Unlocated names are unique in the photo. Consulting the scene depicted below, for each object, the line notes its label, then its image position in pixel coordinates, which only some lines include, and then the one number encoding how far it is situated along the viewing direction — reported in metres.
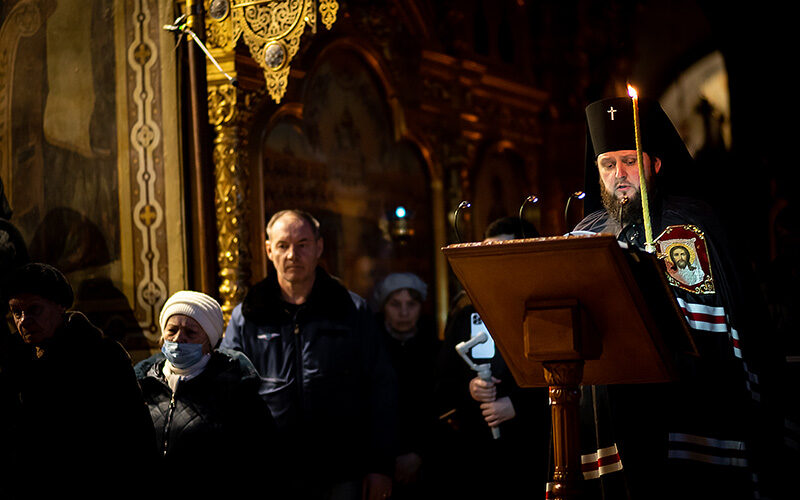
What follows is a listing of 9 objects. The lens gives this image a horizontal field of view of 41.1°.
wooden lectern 3.08
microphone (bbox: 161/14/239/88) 6.71
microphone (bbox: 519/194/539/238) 3.31
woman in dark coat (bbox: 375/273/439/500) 6.59
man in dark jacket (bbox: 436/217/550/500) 5.55
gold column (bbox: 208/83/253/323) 6.81
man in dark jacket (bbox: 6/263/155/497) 4.33
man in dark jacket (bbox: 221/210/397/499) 5.12
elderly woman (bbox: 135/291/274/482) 4.60
